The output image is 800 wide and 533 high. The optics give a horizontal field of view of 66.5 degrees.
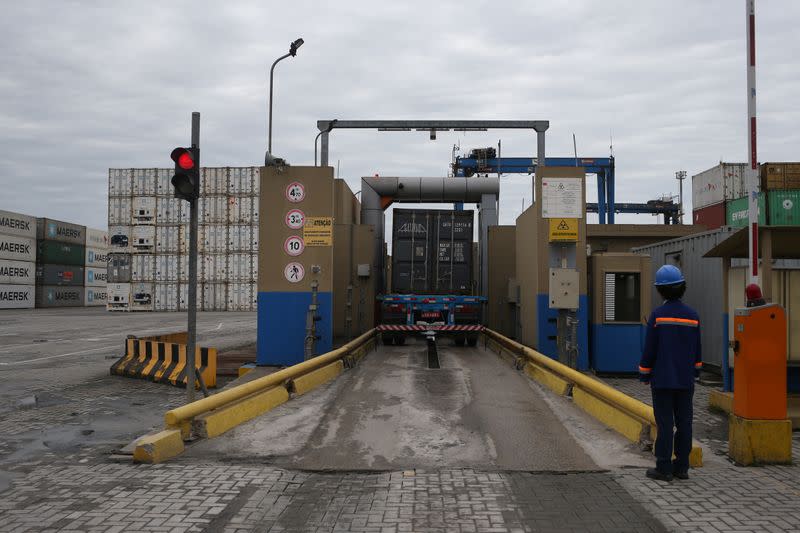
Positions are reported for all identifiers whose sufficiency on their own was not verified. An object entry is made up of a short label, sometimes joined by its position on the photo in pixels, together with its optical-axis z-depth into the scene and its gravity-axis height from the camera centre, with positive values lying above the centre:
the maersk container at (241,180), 43.19 +7.34
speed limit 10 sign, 11.99 +0.76
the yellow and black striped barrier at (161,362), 10.85 -1.48
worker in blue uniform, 5.20 -0.76
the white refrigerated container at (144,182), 42.78 +7.10
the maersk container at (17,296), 49.28 -1.18
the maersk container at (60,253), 53.94 +2.72
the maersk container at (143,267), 42.75 +1.12
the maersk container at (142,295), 43.09 -0.86
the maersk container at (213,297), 43.53 -0.98
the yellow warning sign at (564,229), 11.83 +1.09
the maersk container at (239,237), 43.19 +3.28
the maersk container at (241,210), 43.03 +5.19
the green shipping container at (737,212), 25.03 +3.14
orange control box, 5.74 -0.74
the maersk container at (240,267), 43.34 +1.16
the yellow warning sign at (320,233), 11.99 +1.00
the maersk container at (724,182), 31.27 +5.39
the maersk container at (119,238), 43.00 +3.17
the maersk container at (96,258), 61.88 +2.61
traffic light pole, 7.38 -0.25
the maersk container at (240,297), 43.61 -0.97
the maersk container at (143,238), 42.75 +3.16
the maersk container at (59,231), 54.03 +4.76
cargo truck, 16.77 +0.81
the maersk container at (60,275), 54.00 +0.69
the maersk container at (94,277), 61.75 +0.59
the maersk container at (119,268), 43.00 +1.05
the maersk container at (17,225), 49.34 +4.80
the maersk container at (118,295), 43.38 -0.87
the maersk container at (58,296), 54.44 -1.28
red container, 31.83 +3.79
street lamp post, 13.76 +5.41
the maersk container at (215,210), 43.16 +5.19
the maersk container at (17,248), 49.02 +2.82
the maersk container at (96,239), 61.88 +4.58
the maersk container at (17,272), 48.91 +0.81
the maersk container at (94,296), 62.16 -1.40
